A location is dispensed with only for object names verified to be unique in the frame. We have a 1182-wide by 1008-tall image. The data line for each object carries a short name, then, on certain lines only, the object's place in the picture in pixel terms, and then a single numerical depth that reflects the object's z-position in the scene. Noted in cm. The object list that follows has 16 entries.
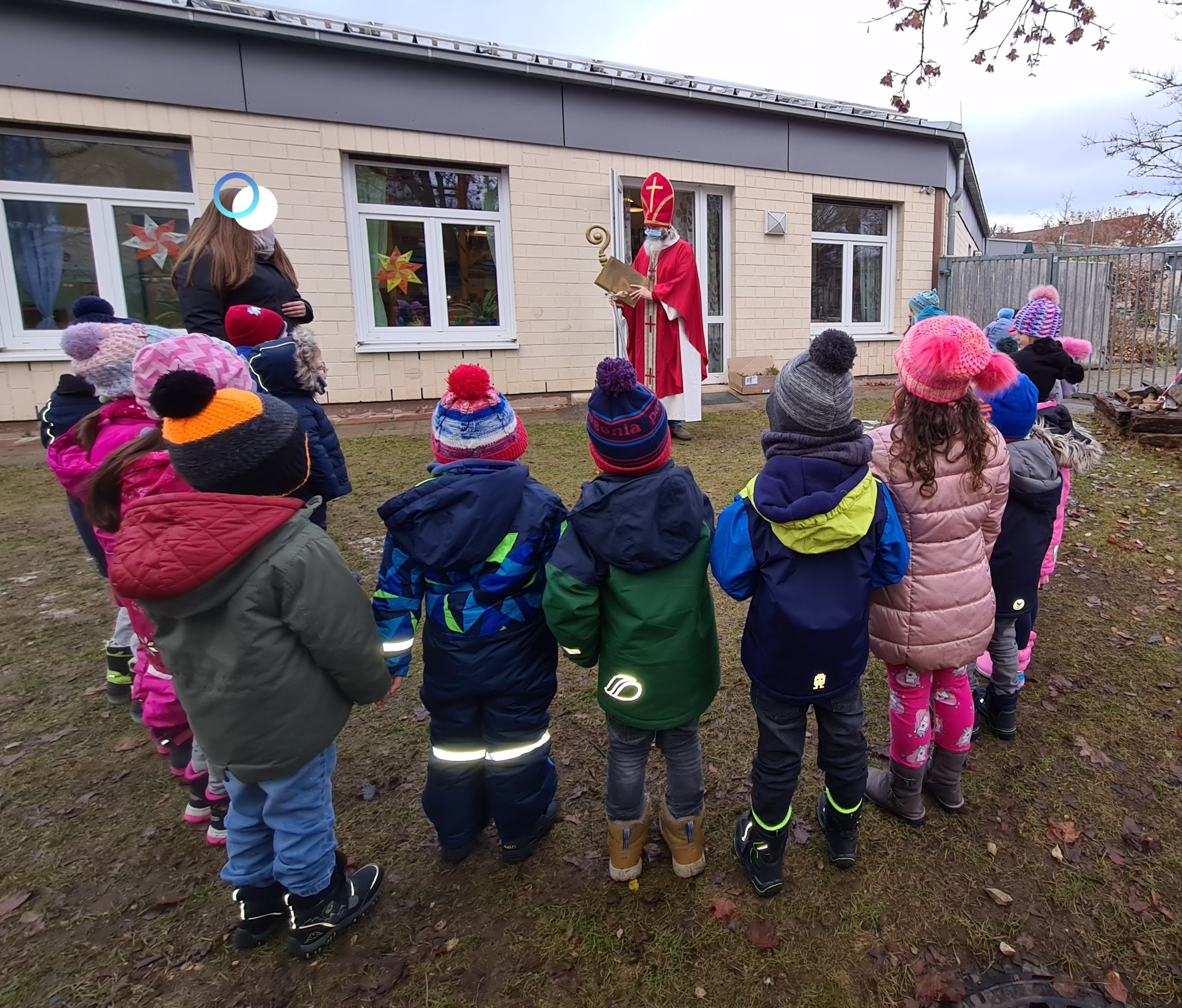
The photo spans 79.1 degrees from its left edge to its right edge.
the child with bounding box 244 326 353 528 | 329
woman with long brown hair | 350
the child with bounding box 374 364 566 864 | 209
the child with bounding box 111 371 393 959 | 169
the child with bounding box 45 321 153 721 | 259
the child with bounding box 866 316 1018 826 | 225
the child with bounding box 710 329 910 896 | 202
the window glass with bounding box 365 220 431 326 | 908
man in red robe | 762
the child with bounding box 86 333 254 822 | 219
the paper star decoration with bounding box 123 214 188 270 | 800
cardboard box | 1077
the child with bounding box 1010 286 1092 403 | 401
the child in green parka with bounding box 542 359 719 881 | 203
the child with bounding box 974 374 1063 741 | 272
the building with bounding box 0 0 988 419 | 757
